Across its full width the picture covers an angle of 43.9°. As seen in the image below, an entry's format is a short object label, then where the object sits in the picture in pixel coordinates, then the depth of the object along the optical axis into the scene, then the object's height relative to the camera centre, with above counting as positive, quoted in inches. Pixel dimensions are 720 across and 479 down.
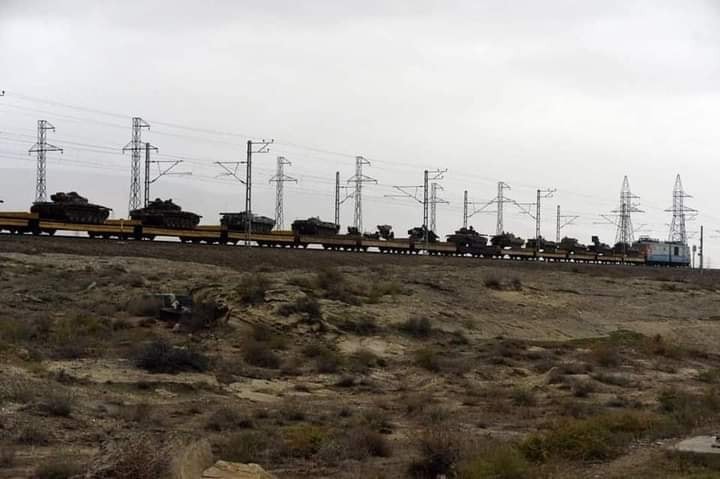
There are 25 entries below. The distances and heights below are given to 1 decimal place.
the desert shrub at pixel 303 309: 1145.4 -77.9
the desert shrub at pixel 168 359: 848.9 -109.8
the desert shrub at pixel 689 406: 666.8 -123.5
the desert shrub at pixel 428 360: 996.1 -124.9
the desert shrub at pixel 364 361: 981.8 -126.6
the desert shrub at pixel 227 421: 618.7 -123.5
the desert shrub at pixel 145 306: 1093.8 -74.5
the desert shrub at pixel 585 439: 538.6 -118.9
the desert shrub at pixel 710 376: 984.0 -137.1
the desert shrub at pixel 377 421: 638.8 -127.4
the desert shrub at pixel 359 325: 1155.9 -99.4
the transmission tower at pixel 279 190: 2795.3 +182.9
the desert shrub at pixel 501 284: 1768.5 -63.4
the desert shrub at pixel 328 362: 946.1 -122.7
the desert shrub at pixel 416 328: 1220.5 -106.5
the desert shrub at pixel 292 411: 671.1 -127.0
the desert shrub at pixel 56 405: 613.3 -112.4
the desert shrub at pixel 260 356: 941.8 -116.6
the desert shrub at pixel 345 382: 878.4 -131.6
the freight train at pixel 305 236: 1845.5 +35.7
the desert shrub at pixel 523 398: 802.2 -133.0
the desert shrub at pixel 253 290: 1167.0 -56.3
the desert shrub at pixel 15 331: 879.7 -89.0
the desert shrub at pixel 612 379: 944.9 -134.2
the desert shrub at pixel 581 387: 850.7 -131.3
